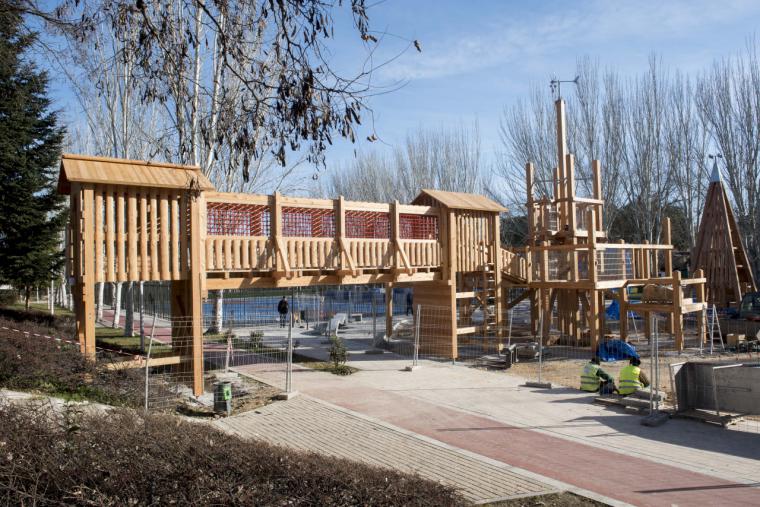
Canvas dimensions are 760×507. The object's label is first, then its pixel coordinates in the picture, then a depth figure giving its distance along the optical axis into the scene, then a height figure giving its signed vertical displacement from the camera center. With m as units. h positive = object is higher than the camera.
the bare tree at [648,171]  30.69 +5.13
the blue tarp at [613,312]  28.94 -2.06
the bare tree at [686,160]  30.55 +5.61
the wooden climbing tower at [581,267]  18.12 +0.09
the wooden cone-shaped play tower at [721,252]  24.48 +0.63
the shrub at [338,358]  15.23 -2.18
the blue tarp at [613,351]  17.27 -2.37
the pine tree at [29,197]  22.42 +3.31
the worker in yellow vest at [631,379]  11.80 -2.19
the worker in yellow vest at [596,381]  12.23 -2.31
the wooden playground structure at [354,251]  11.59 +0.61
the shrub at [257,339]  19.20 -2.10
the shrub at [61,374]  9.72 -1.59
